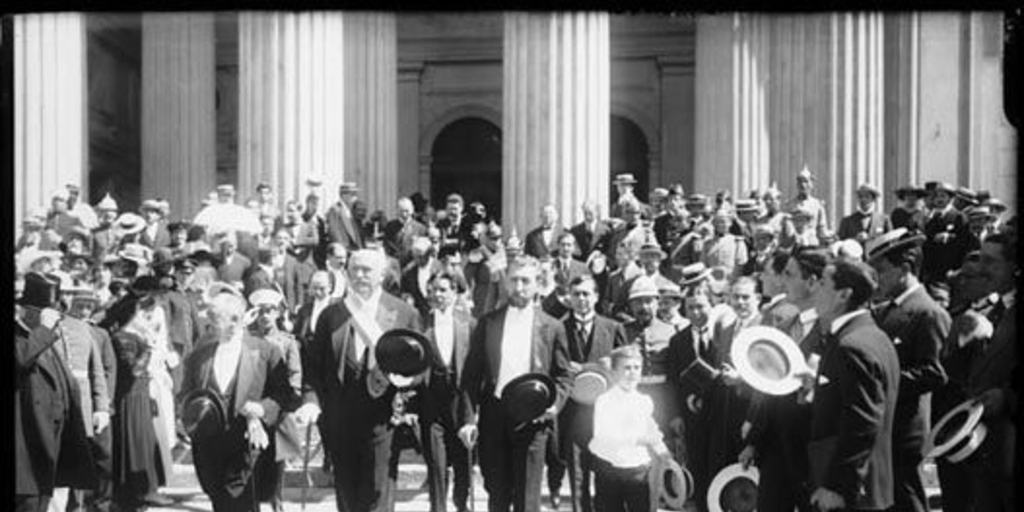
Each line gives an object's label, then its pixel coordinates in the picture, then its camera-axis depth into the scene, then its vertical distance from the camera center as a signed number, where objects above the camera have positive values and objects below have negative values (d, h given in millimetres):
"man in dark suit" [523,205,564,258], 15164 +222
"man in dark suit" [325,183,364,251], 16000 +333
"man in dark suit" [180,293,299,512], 9297 -833
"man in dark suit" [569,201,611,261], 15031 +249
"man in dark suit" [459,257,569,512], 9508 -713
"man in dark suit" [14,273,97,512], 8617 -868
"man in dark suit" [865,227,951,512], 7770 -580
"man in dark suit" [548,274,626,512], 9930 -524
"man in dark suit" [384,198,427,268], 15625 +287
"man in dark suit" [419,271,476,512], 9914 -837
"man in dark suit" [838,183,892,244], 14070 +356
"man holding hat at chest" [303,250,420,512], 9531 -789
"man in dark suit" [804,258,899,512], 6867 -631
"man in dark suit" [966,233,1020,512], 7238 -615
